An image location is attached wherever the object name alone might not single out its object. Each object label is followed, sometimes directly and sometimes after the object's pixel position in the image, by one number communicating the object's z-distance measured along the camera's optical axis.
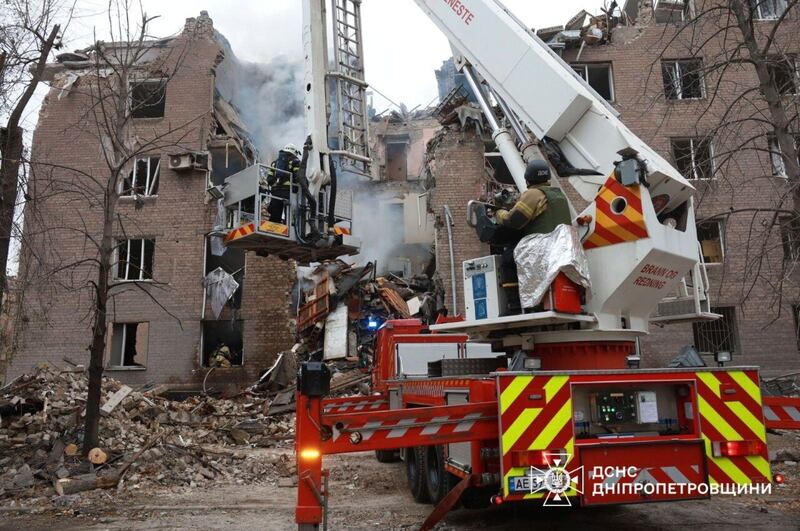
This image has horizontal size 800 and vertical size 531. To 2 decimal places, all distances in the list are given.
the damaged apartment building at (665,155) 17.16
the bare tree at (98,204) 8.83
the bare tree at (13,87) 8.59
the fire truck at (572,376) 4.15
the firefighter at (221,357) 17.98
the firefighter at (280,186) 8.07
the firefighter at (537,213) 5.06
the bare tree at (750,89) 7.57
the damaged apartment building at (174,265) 17.92
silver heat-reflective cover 4.73
